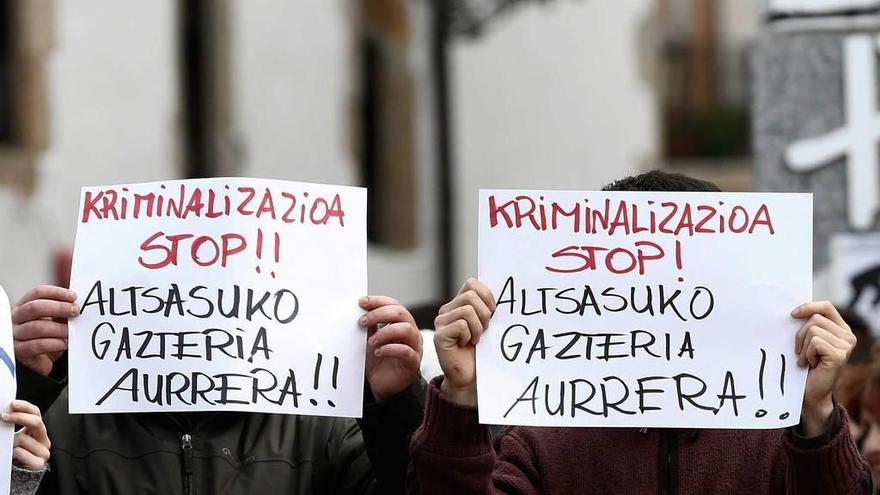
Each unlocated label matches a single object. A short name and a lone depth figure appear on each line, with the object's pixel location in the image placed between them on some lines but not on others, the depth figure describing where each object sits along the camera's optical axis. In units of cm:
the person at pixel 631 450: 524
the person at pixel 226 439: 552
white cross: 1044
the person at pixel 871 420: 739
